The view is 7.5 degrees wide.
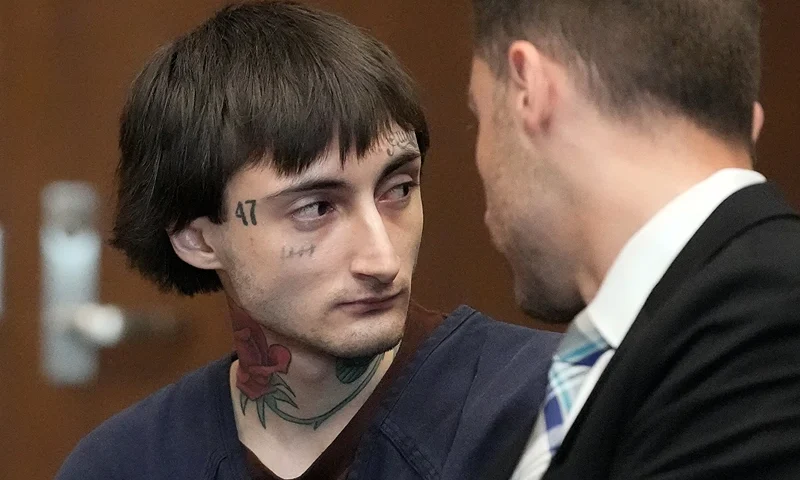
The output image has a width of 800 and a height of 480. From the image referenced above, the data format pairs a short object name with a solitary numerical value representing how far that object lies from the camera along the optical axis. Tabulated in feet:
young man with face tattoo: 13.95
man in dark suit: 12.88
